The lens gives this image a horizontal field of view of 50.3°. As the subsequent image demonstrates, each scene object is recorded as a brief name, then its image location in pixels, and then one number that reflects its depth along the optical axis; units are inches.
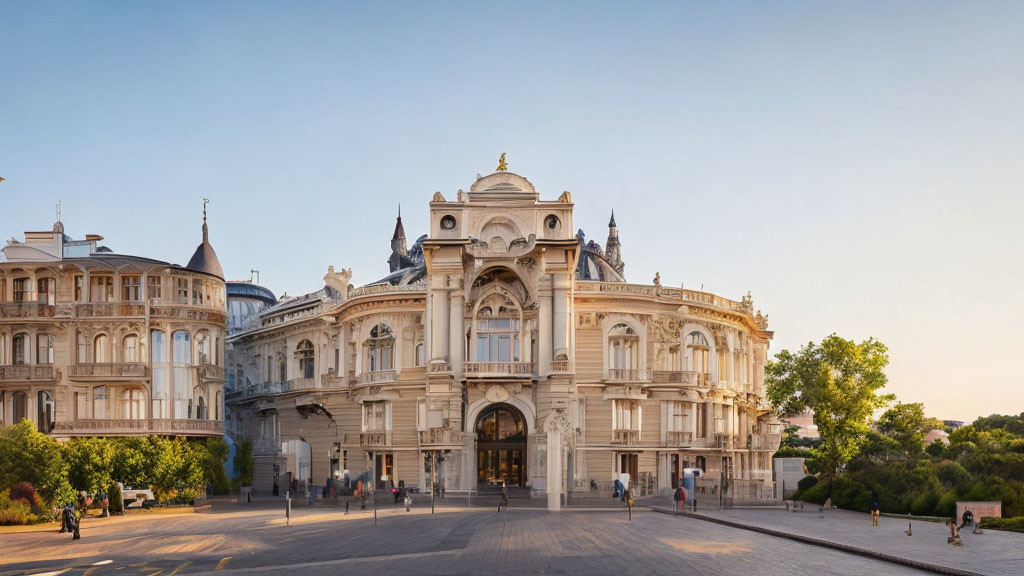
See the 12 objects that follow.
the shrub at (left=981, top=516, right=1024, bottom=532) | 1990.7
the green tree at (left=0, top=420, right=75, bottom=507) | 2292.1
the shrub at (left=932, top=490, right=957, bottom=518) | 2437.3
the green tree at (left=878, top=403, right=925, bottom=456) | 3115.2
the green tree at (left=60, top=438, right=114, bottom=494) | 2490.2
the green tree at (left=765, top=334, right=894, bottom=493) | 3095.5
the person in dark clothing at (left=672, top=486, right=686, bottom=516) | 2467.2
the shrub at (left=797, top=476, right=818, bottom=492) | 3179.9
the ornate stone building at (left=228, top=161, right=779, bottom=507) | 2906.0
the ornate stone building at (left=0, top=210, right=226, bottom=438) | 2878.9
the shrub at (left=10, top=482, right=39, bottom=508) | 2252.7
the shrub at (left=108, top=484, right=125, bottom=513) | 2474.2
